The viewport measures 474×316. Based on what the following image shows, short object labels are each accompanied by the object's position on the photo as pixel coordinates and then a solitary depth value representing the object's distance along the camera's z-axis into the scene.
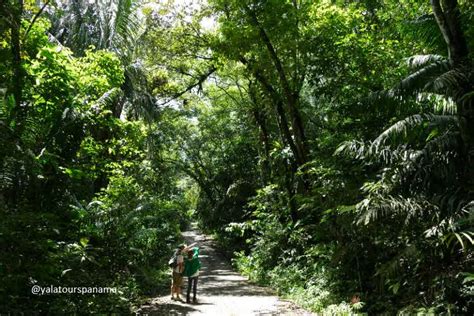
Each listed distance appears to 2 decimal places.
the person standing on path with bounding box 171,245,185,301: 9.65
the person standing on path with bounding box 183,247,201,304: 9.48
